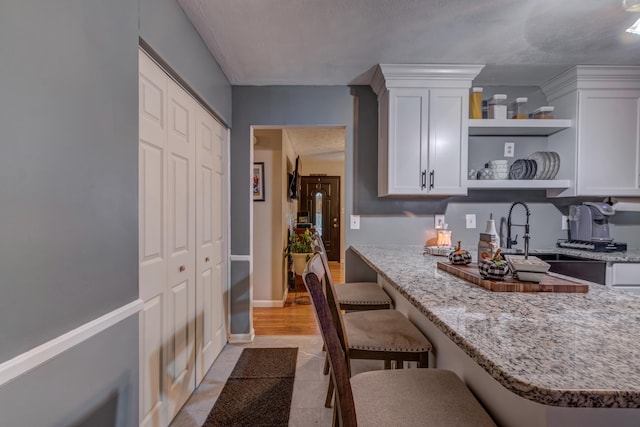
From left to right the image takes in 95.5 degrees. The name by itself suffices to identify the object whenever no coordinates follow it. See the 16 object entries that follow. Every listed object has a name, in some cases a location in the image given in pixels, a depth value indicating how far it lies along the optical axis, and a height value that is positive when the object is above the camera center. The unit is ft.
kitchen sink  6.73 -1.34
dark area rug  5.50 -3.97
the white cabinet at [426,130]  7.46 +2.08
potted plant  13.07 -1.91
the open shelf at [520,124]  7.57 +2.27
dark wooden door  22.88 +0.27
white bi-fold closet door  4.52 -0.64
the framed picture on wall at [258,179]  11.69 +1.21
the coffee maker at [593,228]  7.41 -0.44
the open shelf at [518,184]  7.55 +0.72
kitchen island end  1.61 -0.97
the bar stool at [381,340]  3.78 -1.88
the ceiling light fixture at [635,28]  4.90 +3.15
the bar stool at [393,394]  2.46 -1.84
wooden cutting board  3.52 -0.91
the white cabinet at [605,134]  7.43 +2.00
